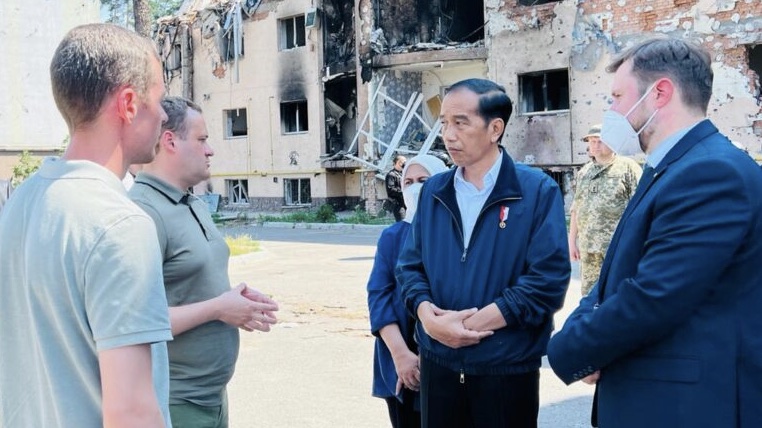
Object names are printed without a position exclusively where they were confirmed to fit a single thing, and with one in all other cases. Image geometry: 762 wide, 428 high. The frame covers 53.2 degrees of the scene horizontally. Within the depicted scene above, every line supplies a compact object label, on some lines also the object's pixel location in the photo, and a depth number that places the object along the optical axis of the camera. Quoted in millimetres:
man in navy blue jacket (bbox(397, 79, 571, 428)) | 3135
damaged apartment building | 19469
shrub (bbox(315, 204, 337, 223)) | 24500
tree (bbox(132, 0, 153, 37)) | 20130
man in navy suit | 2293
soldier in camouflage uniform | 6574
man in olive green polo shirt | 2959
